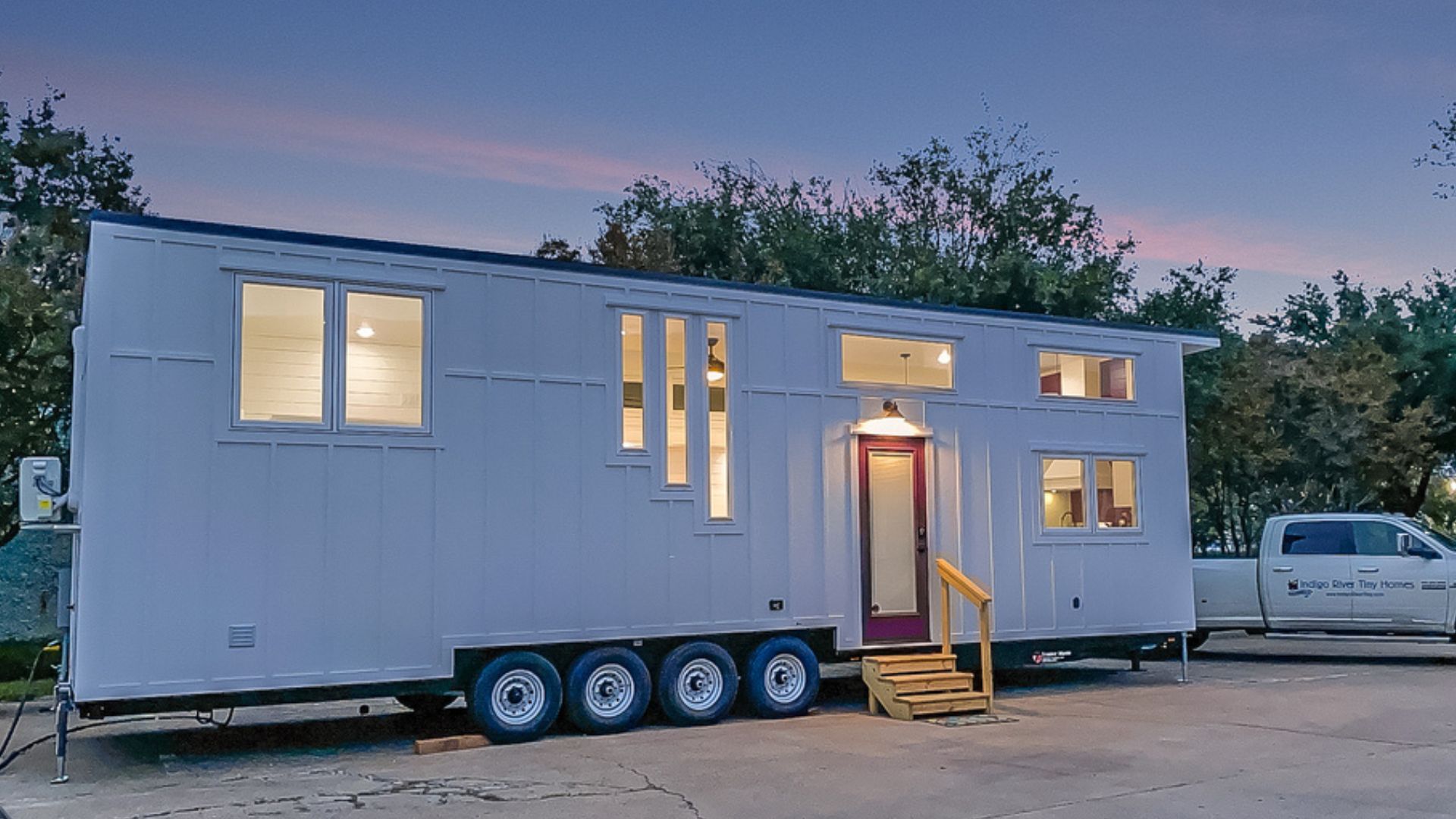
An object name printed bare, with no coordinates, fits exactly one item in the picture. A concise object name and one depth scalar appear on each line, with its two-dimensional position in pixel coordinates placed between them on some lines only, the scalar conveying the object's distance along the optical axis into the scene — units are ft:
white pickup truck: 51.67
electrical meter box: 28.43
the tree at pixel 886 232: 87.76
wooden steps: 37.70
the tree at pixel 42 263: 48.37
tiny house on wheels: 29.84
